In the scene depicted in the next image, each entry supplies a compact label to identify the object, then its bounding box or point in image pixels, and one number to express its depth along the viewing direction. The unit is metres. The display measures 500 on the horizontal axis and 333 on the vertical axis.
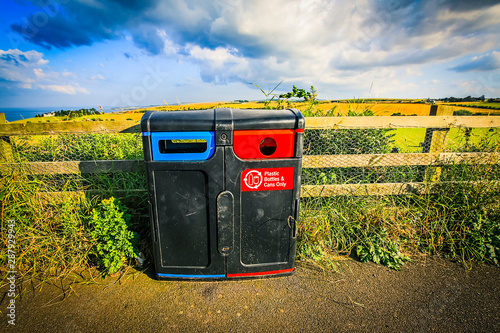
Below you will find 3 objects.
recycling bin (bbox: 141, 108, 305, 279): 1.83
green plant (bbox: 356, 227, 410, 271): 2.40
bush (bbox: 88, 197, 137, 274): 2.18
